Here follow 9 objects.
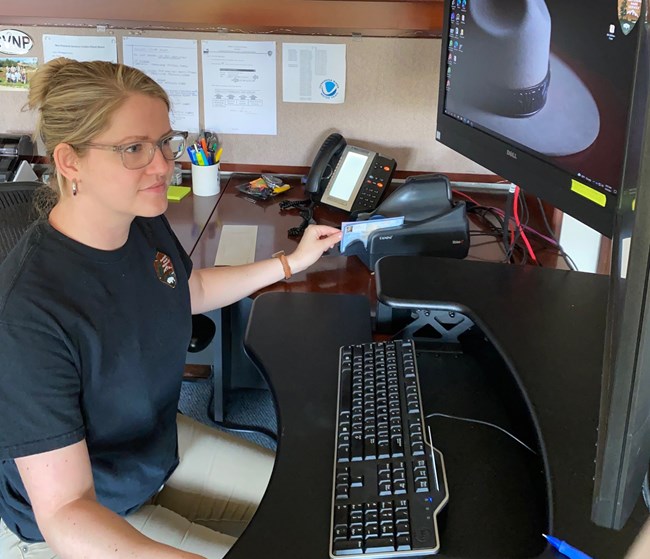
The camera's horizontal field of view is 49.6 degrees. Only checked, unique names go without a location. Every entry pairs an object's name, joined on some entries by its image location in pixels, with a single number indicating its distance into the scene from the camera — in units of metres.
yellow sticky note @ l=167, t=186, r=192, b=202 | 1.75
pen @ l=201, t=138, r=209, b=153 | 1.75
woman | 0.89
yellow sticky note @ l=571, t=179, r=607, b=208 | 1.03
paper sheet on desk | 1.46
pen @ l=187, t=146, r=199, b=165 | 1.75
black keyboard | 0.78
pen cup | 1.76
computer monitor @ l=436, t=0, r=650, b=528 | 0.46
